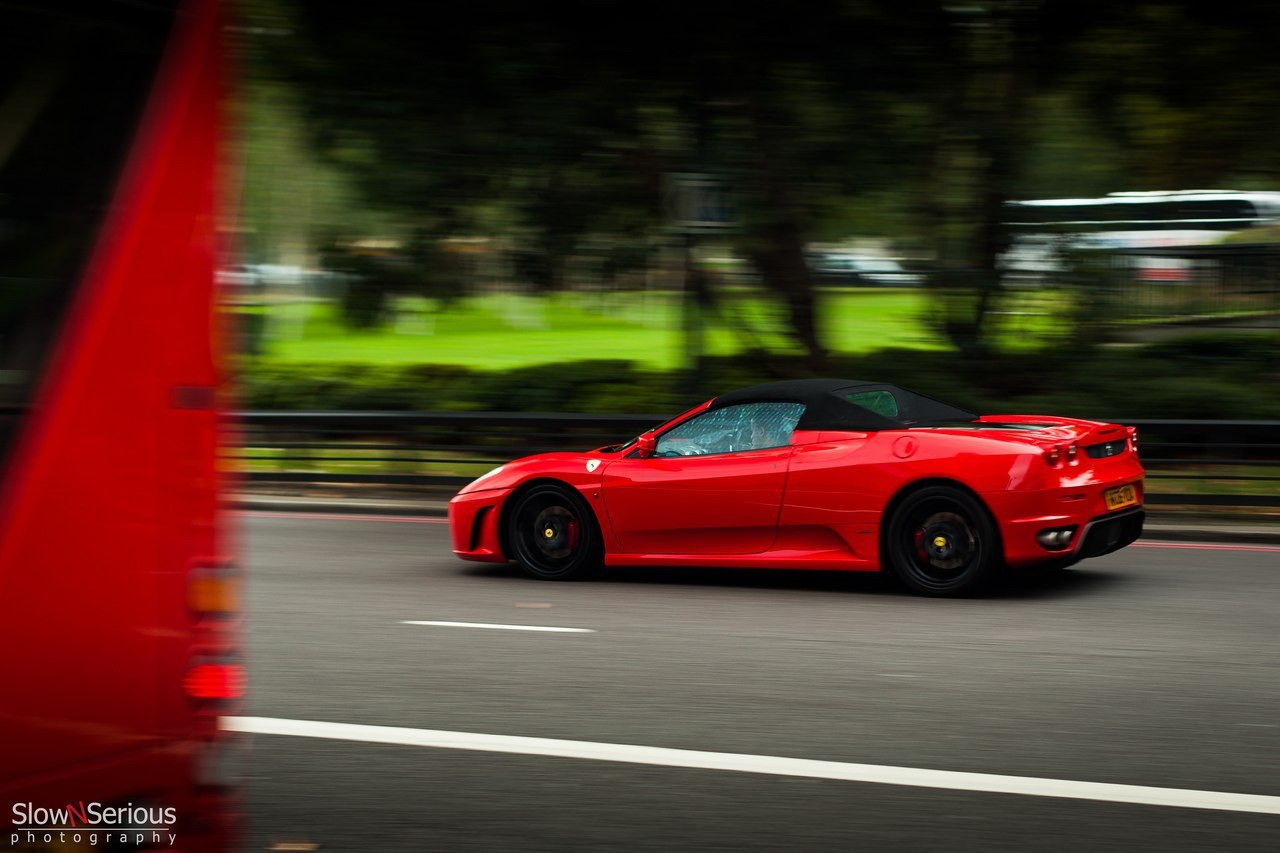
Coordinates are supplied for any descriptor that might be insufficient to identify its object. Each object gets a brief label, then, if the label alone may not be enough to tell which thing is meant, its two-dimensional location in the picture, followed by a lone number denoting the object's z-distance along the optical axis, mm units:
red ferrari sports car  8125
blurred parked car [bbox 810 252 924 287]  16023
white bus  15211
